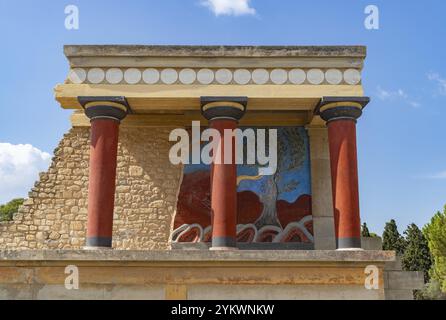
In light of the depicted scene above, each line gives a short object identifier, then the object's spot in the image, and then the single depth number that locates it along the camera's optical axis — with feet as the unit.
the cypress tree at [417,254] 119.24
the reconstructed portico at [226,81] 34.55
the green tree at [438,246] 108.37
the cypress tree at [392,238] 124.77
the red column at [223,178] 32.22
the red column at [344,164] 32.86
